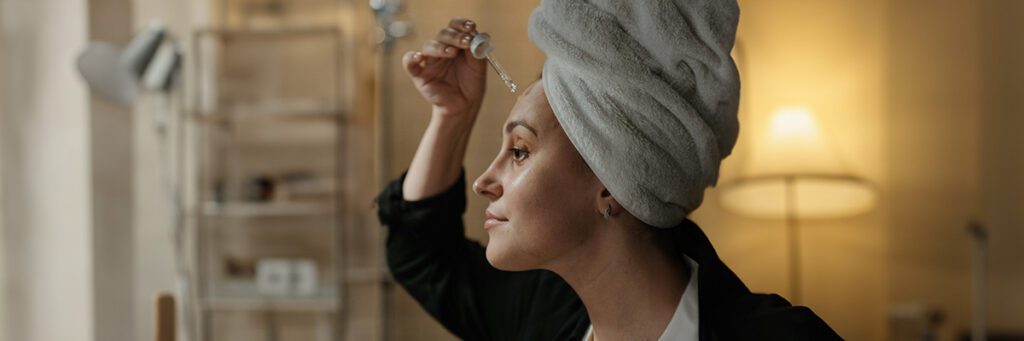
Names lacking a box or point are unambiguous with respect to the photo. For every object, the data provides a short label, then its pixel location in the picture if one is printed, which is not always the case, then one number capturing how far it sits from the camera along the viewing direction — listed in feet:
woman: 3.18
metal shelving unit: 16.03
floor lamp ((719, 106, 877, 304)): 14.08
